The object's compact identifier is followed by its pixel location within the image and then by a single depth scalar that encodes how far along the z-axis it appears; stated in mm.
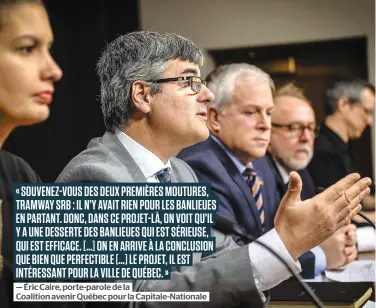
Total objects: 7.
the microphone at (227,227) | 1434
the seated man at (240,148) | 1581
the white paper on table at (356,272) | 1650
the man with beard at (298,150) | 1680
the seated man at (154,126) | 1268
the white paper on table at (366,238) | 1709
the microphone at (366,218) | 1518
